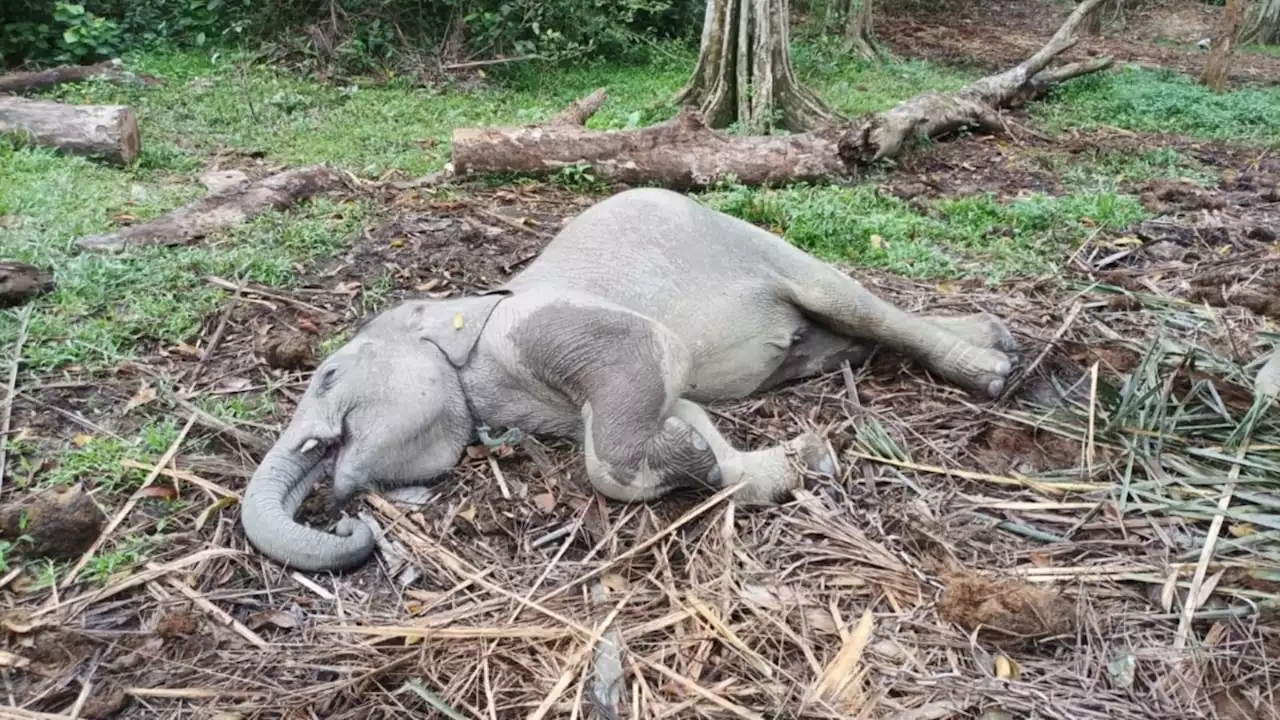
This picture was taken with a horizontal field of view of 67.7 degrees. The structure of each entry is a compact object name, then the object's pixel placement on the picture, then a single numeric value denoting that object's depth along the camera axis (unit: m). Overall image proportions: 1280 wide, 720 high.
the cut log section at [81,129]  7.04
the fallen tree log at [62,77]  8.87
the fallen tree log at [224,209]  5.30
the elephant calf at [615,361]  3.05
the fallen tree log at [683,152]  6.50
